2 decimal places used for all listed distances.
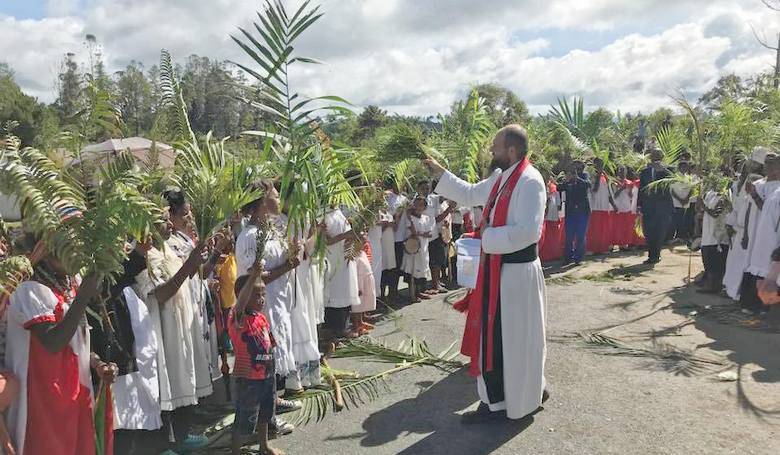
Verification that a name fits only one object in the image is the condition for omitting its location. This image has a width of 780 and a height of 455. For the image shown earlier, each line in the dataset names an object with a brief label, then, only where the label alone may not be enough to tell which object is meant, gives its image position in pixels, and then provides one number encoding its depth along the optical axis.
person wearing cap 7.36
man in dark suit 11.23
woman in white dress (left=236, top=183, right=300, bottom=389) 4.43
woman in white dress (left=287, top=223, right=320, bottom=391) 5.13
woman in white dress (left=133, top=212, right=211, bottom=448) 4.08
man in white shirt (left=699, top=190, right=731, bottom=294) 8.52
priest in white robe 4.42
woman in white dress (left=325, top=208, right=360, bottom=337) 6.56
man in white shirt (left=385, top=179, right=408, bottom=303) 8.98
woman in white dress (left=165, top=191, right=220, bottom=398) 4.43
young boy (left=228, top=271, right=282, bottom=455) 3.94
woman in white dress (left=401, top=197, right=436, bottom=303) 8.96
